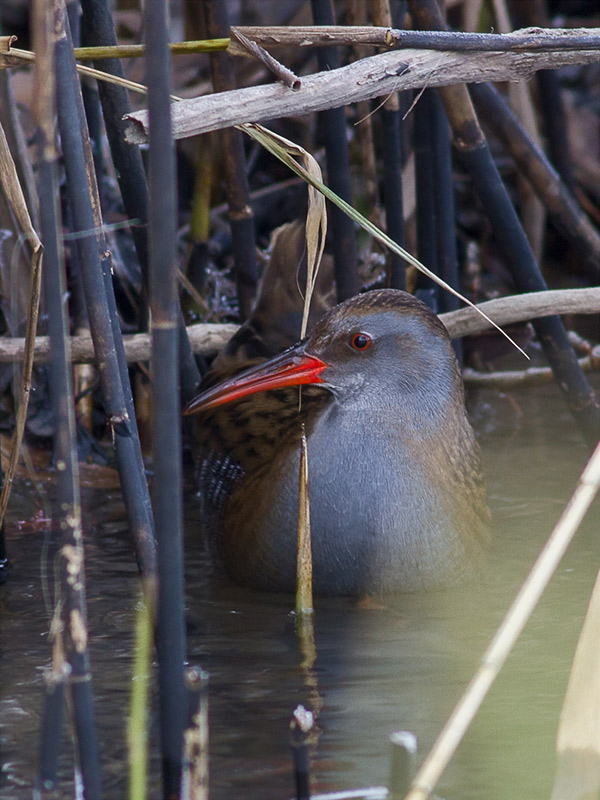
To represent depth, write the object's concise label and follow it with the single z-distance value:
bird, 5.70
